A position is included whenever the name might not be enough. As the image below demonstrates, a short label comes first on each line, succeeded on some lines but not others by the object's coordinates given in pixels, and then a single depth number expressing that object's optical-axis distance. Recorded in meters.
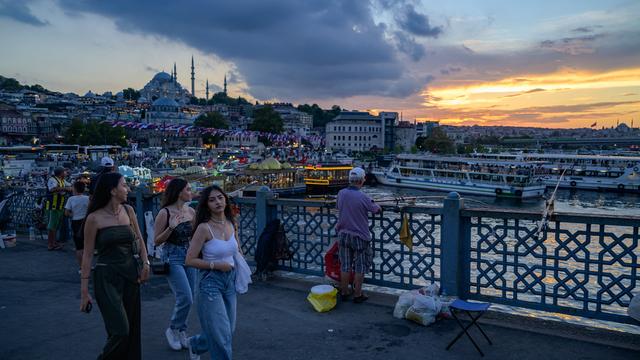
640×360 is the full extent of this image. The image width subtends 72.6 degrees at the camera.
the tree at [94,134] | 95.31
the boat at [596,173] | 51.06
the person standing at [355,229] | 5.52
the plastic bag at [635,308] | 3.86
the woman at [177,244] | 4.42
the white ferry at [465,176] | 48.16
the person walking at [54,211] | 9.08
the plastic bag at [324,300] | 5.55
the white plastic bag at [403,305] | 5.26
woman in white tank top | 3.48
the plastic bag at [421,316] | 5.03
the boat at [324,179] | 48.94
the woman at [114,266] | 3.38
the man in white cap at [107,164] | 6.67
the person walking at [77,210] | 6.69
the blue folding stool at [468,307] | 4.14
